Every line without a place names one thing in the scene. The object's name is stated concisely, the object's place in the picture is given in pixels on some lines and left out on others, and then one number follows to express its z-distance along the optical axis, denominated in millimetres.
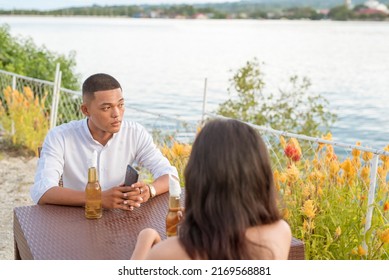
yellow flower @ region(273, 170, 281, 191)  3354
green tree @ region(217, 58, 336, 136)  6820
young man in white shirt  2889
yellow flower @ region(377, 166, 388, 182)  3307
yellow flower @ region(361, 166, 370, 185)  3277
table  2174
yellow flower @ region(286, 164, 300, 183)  3260
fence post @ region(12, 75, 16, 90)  7183
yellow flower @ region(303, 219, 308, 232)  3182
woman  1585
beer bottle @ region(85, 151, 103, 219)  2463
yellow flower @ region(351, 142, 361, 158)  3327
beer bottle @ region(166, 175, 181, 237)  2102
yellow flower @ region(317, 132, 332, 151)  3492
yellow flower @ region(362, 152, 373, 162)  3281
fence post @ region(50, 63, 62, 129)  6641
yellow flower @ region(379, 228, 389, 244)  2979
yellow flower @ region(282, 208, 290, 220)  3252
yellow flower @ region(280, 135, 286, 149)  3480
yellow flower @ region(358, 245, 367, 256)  3098
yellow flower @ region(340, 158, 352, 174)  3221
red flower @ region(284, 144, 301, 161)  3346
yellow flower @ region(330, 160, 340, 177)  3274
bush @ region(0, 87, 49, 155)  6625
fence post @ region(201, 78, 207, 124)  5095
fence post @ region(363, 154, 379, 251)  3129
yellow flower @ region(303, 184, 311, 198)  3298
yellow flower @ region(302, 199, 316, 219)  3029
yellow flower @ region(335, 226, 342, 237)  3127
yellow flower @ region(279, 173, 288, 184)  3242
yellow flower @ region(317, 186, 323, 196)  3261
